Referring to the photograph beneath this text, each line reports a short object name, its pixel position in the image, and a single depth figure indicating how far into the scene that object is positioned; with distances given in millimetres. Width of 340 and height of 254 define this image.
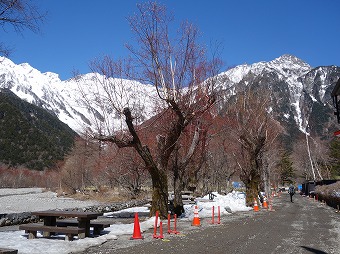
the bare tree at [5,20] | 11995
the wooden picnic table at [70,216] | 11466
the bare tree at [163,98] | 17422
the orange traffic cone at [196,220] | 15984
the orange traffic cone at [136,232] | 12039
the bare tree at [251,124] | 31484
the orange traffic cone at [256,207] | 27125
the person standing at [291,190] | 44656
